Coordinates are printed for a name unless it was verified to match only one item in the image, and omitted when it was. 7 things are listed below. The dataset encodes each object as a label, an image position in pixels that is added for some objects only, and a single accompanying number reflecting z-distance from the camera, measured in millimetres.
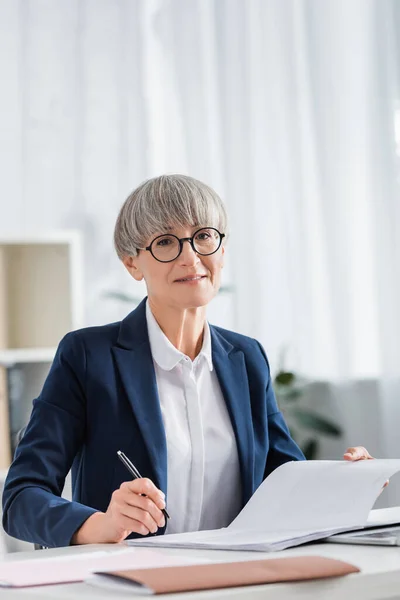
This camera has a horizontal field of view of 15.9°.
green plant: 3841
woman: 2096
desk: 1533
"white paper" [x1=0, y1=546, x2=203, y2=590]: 1616
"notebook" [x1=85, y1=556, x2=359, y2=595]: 1531
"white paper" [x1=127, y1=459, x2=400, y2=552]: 1793
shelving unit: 3660
